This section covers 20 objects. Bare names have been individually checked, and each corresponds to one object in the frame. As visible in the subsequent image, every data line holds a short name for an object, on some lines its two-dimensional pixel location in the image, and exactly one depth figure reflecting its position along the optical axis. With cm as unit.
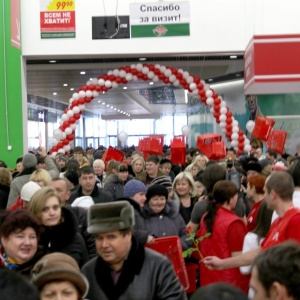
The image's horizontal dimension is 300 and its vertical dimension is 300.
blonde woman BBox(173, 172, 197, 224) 655
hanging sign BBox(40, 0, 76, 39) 1450
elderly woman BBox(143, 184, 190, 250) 518
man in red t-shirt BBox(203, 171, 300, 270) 363
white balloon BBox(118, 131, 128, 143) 1963
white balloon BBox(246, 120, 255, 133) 1645
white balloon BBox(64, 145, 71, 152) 1449
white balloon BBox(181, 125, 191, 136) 2024
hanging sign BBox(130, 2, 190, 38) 1431
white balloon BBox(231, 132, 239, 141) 1434
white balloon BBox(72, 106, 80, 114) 1473
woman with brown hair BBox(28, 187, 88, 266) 386
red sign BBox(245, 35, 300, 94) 1124
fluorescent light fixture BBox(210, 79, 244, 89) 2211
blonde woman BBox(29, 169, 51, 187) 581
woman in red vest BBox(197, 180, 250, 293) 465
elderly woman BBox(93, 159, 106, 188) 980
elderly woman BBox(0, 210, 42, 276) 333
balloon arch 1446
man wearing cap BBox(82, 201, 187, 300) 296
